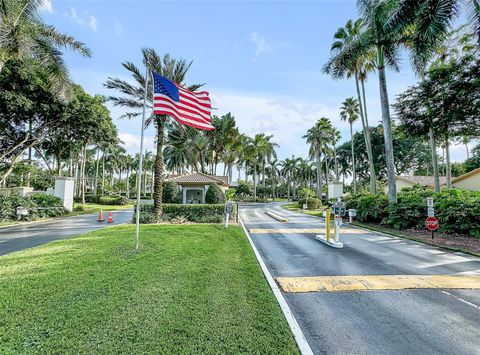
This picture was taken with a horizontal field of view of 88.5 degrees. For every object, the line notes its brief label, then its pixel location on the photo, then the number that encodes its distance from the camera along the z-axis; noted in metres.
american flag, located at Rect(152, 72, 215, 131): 7.94
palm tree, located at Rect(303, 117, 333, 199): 40.72
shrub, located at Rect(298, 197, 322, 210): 33.00
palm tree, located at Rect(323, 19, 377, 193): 17.45
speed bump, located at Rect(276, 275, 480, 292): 5.10
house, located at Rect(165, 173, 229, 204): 25.59
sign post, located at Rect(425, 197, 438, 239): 9.97
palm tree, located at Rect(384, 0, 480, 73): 11.60
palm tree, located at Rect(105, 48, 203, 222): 14.93
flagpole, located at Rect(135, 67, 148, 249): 7.79
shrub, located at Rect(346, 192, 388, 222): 15.65
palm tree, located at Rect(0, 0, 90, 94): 11.27
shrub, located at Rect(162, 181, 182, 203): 24.08
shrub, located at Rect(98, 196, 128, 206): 40.03
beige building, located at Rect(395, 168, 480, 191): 24.86
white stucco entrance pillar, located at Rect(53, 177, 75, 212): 22.45
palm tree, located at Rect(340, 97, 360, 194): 32.75
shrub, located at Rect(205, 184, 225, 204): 24.19
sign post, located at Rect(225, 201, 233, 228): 13.53
